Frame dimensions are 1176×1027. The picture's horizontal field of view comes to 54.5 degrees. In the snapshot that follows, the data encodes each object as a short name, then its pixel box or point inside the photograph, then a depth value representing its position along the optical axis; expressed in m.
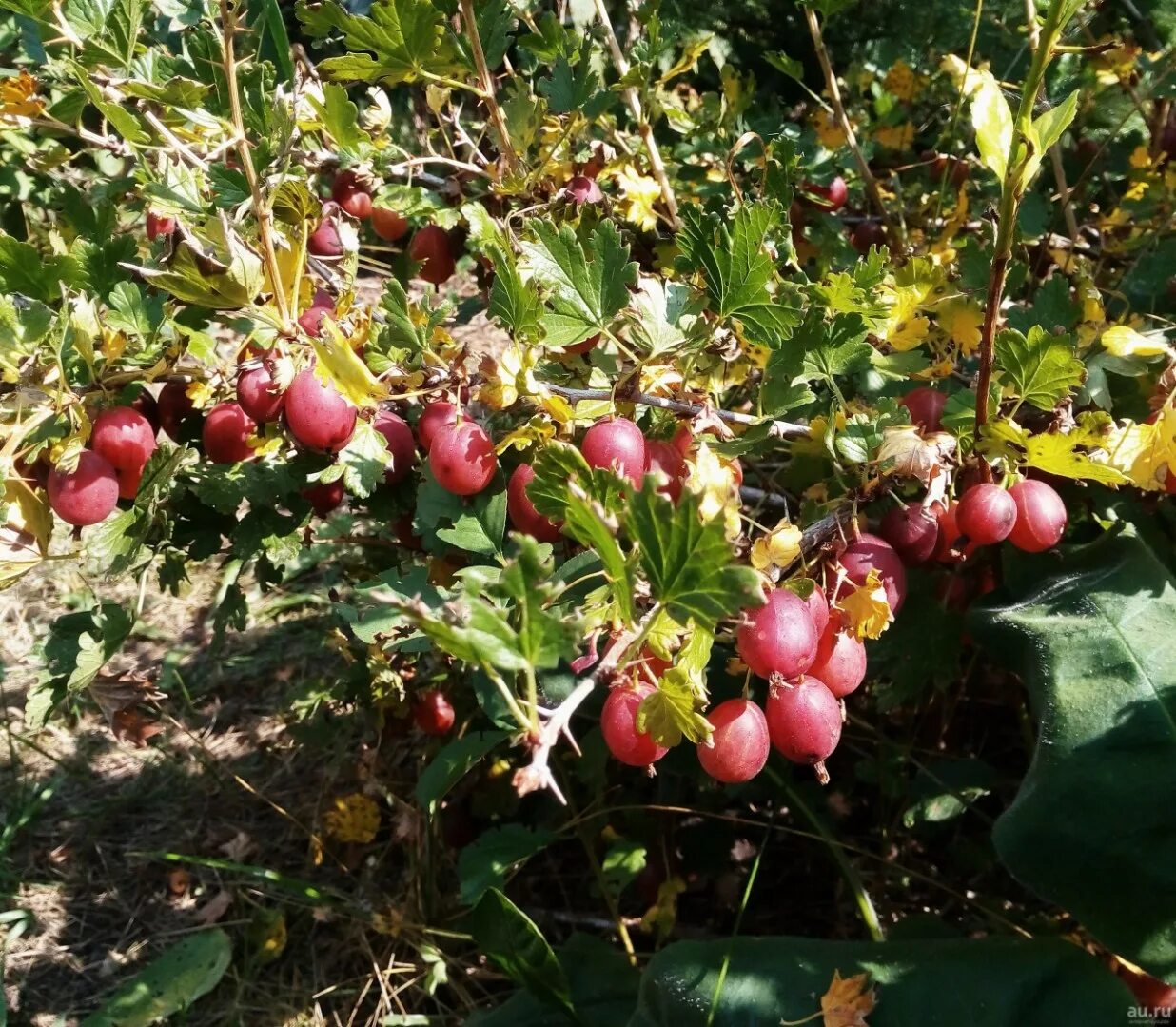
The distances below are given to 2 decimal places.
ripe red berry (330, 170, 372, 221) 0.44
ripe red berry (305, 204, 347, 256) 0.42
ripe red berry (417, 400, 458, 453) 0.33
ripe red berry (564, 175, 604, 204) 0.40
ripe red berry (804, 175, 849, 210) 0.50
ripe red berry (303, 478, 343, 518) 0.39
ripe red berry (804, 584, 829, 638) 0.29
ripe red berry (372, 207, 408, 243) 0.46
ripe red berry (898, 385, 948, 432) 0.36
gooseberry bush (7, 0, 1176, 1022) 0.28
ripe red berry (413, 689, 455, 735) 0.51
